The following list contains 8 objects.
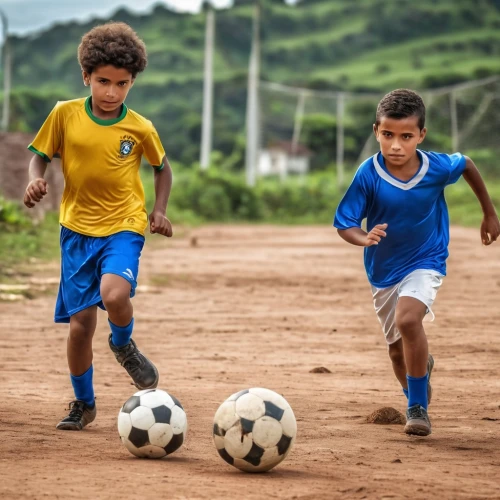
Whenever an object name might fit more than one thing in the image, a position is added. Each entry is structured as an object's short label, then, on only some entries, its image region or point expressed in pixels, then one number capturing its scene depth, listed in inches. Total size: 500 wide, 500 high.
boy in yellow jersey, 455.8
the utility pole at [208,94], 2669.8
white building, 3366.1
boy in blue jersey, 456.4
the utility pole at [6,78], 2704.2
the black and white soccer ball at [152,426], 390.0
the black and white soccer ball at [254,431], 369.4
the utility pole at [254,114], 2748.5
